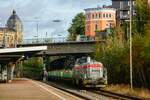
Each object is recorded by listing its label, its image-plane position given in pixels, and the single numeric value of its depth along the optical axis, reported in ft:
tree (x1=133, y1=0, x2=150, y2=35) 240.12
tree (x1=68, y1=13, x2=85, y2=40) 558.56
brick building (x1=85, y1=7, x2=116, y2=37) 624.59
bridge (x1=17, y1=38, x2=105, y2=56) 333.62
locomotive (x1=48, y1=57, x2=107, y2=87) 159.33
